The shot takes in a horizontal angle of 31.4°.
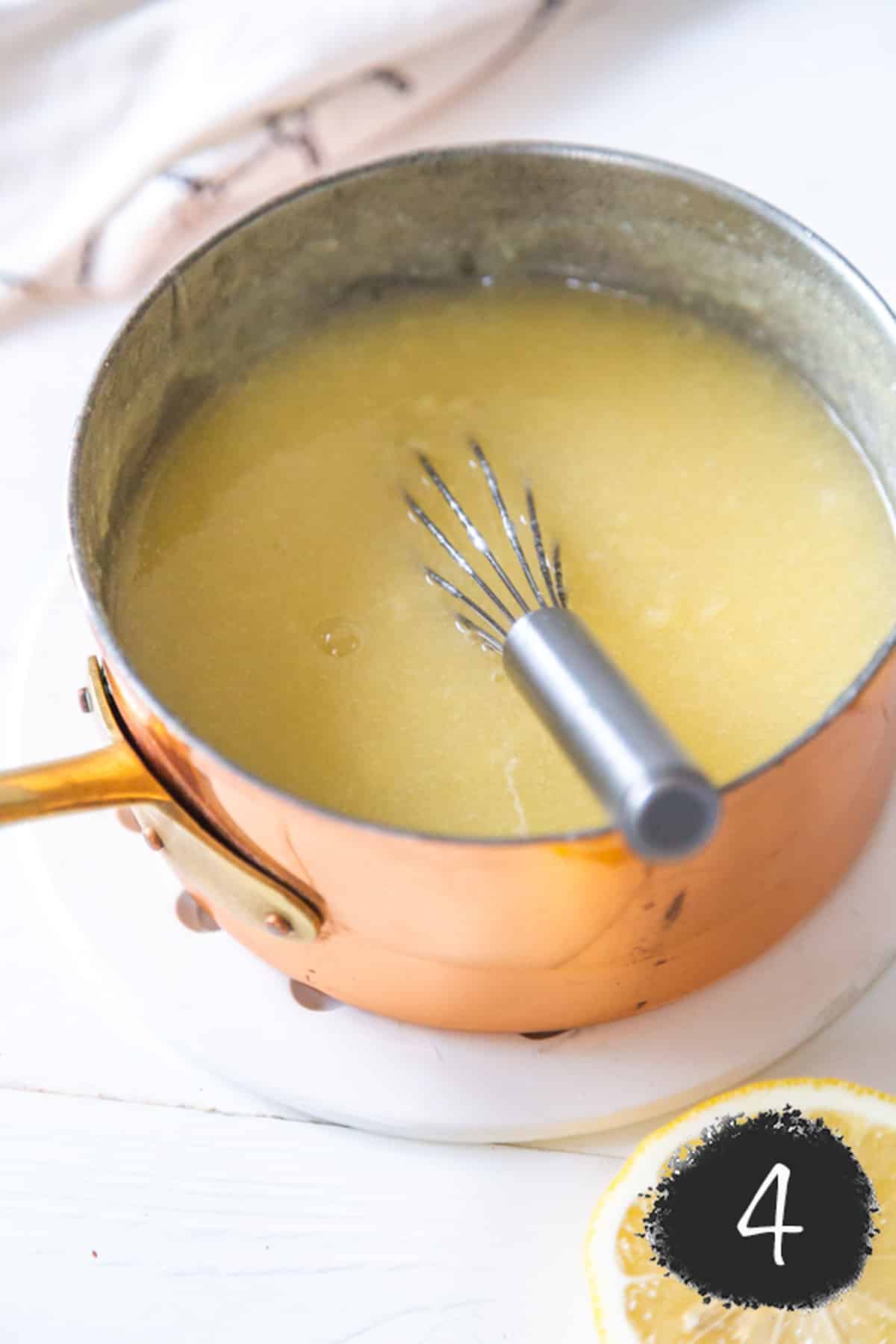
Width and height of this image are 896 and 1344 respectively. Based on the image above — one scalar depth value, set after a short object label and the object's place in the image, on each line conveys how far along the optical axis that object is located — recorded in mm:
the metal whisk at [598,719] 529
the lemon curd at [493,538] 779
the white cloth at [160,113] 1079
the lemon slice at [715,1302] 675
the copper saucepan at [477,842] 635
